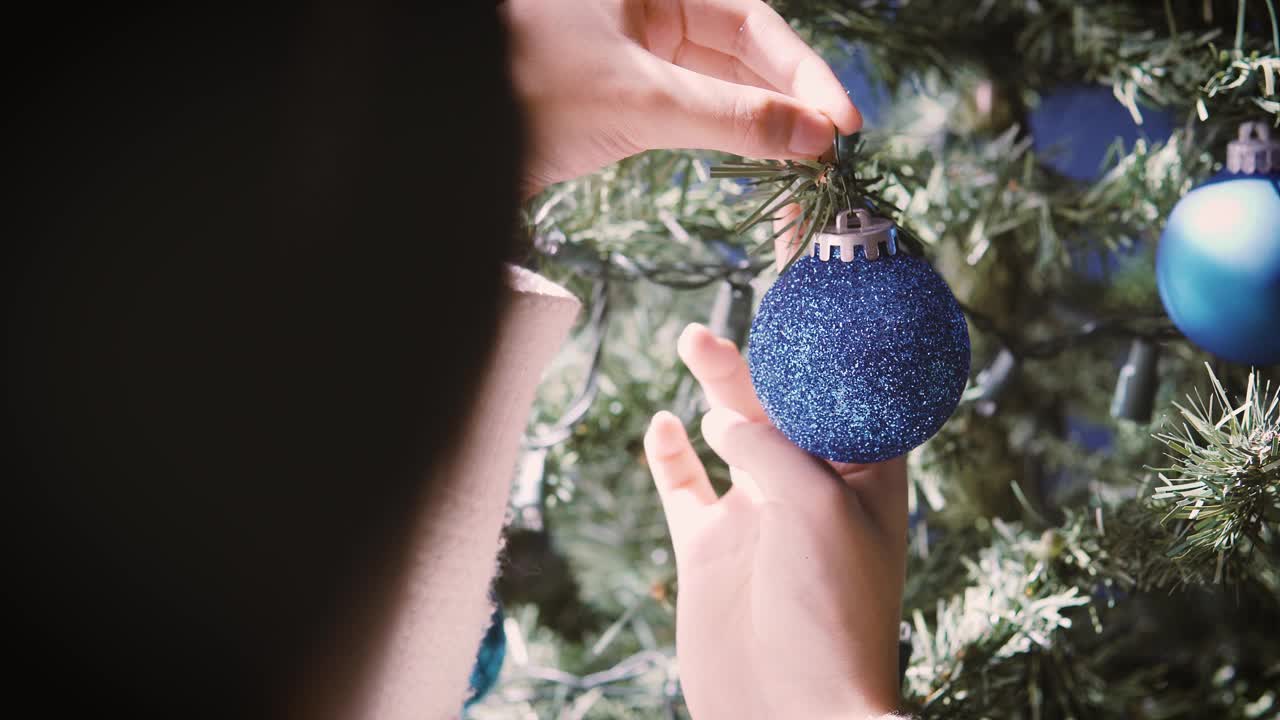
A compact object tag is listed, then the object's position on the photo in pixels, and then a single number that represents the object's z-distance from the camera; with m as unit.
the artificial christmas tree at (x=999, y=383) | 0.51
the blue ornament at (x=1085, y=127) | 1.06
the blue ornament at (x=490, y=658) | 0.55
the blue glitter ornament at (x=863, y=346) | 0.38
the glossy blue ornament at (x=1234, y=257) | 0.48
